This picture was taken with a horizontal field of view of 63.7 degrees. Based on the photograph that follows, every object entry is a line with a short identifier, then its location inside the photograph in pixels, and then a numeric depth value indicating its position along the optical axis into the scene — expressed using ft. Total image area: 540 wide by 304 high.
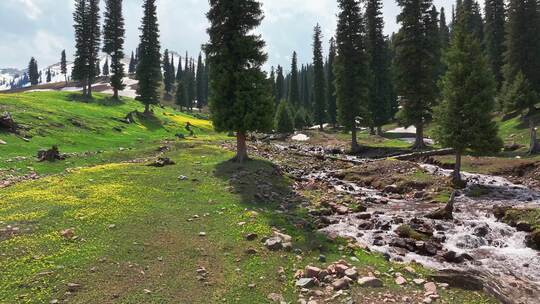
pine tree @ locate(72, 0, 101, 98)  270.67
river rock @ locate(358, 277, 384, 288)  43.98
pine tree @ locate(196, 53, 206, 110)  544.62
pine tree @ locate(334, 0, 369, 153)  184.75
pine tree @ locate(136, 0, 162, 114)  251.60
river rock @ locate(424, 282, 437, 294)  43.00
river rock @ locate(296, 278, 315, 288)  44.10
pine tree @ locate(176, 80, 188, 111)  446.60
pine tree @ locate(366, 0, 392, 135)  234.19
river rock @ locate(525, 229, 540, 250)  60.59
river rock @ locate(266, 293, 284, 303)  41.27
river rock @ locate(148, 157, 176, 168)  107.45
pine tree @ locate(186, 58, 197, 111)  486.38
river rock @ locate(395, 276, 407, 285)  44.99
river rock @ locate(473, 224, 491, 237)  66.39
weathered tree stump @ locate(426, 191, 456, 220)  73.36
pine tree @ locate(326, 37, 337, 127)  319.51
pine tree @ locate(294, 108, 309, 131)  330.75
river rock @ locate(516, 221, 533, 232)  66.49
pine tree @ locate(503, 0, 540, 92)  193.47
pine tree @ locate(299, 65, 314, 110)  500.57
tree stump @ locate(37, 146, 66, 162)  109.81
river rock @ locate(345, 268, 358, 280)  45.21
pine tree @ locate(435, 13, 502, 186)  100.37
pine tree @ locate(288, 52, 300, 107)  421.34
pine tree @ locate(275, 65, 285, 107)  477.85
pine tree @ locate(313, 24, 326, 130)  309.42
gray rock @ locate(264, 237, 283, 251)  54.13
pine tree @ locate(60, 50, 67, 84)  583.87
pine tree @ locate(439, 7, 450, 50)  345.72
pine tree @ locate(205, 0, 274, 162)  113.09
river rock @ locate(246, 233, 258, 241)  57.06
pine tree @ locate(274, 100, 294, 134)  283.59
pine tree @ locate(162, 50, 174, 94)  562.66
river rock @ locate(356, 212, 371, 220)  73.26
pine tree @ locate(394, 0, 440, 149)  165.37
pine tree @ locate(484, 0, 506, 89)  240.53
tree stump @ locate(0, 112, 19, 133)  131.03
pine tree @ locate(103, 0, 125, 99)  274.57
